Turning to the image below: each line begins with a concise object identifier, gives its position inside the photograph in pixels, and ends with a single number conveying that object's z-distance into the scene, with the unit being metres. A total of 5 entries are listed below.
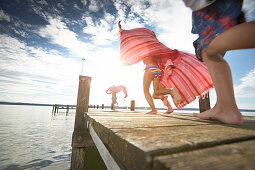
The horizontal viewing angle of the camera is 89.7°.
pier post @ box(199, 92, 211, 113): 3.83
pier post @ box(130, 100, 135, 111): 9.26
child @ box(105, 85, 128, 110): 9.40
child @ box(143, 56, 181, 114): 3.15
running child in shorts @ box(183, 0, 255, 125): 1.23
